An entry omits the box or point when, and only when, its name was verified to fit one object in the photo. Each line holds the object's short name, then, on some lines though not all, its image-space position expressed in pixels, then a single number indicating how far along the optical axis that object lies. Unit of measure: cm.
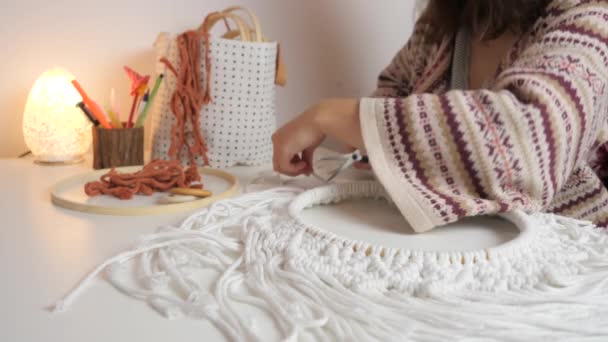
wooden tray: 62
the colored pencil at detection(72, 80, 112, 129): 87
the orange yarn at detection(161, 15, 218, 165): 89
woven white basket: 91
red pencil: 92
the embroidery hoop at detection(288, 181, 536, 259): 44
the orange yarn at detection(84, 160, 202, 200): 68
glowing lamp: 91
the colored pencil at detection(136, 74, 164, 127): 91
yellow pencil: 91
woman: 55
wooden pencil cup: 87
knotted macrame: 35
